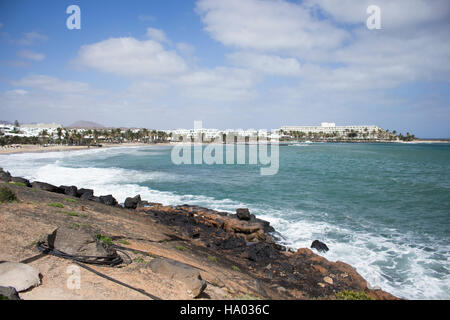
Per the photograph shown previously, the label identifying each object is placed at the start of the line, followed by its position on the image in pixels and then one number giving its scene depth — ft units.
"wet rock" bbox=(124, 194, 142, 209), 66.08
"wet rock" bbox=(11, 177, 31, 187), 66.82
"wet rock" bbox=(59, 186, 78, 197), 67.05
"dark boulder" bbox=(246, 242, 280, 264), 40.09
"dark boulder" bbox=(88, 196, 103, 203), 64.65
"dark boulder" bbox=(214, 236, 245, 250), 45.11
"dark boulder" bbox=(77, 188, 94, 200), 65.77
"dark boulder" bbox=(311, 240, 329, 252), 45.92
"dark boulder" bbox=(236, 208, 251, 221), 58.54
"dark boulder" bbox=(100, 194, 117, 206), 64.23
